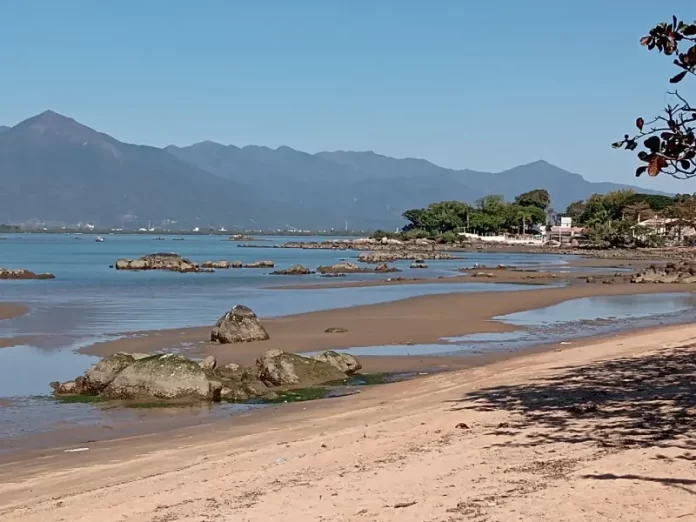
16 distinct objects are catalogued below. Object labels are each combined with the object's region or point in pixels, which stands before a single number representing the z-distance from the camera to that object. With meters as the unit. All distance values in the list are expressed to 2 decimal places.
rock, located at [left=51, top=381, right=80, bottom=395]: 16.30
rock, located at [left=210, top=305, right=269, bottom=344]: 23.52
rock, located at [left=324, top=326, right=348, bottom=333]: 26.88
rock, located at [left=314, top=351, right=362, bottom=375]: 18.11
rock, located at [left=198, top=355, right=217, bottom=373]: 16.97
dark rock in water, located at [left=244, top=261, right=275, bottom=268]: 81.62
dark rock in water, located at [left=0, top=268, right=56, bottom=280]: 61.91
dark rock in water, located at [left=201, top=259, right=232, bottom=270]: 81.00
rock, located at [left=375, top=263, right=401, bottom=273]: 73.81
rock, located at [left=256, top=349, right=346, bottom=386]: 16.92
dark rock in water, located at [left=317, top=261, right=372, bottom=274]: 72.50
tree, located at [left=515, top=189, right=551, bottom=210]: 195.38
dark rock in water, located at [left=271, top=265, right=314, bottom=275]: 69.88
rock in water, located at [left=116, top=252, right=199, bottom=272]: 75.81
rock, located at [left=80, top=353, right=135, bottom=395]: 16.19
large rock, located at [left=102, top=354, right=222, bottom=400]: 15.52
